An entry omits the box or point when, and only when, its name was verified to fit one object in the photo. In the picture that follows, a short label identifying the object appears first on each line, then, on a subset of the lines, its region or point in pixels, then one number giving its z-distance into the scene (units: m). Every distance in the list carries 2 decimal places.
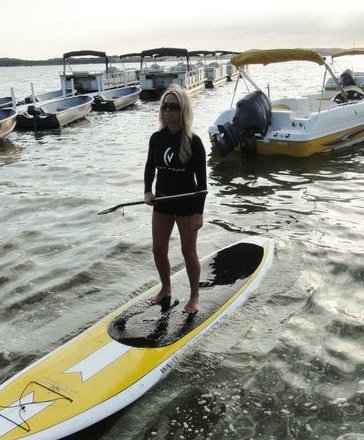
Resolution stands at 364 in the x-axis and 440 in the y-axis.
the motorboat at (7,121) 16.80
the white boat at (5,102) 23.97
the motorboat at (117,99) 26.56
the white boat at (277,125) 12.52
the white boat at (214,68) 41.31
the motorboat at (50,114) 20.02
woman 4.11
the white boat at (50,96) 27.19
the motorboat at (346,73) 18.30
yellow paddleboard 3.36
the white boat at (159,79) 33.31
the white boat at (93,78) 27.14
